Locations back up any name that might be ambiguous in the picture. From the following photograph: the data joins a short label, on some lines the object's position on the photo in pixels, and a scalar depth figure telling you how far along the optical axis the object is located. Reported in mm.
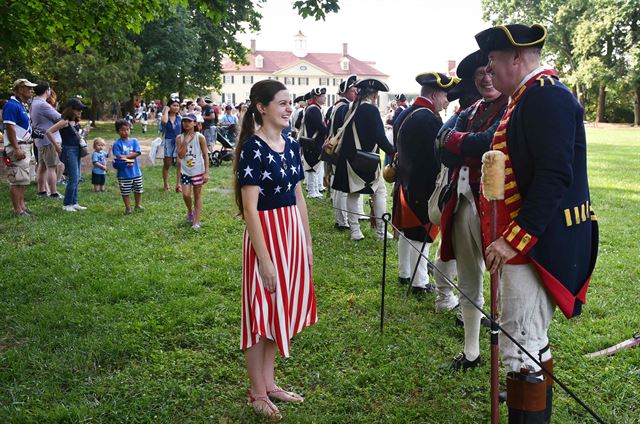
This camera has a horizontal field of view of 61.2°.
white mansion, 96062
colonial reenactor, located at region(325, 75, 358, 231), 8633
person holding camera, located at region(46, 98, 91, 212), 9836
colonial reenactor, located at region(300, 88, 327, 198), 10719
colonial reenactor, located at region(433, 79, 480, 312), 4433
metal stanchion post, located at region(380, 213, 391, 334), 4461
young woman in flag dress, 3291
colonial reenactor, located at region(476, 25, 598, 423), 2639
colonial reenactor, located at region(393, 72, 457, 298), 5160
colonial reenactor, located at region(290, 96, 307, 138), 13719
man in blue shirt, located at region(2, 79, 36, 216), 8953
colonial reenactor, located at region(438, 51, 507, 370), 3723
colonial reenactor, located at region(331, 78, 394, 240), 7492
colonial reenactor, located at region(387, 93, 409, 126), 14786
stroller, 17172
